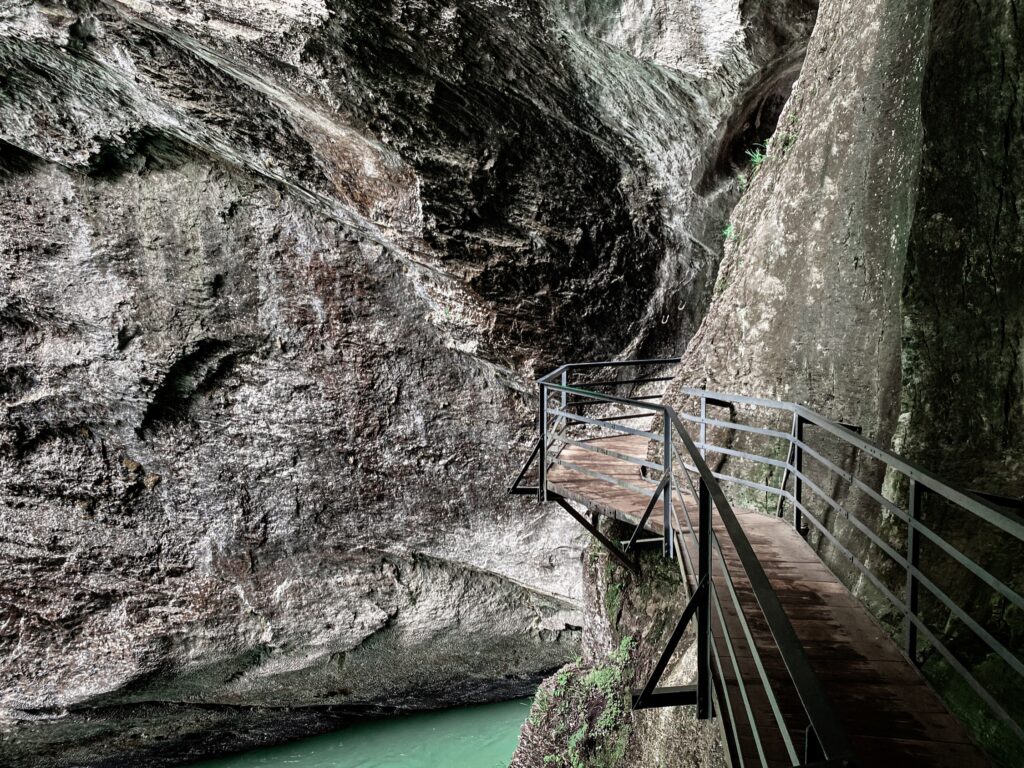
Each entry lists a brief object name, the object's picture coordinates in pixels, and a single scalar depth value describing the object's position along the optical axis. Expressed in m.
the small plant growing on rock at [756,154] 7.47
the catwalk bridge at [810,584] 2.06
